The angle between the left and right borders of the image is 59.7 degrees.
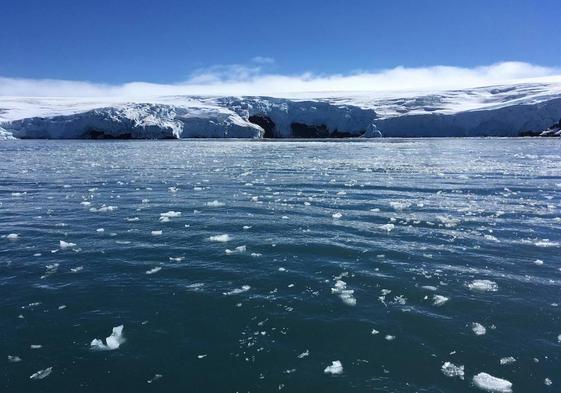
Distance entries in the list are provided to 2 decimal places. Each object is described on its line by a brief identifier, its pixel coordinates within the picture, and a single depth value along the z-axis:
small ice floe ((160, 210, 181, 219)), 13.47
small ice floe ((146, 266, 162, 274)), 8.73
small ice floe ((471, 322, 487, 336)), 6.34
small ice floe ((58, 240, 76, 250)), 10.30
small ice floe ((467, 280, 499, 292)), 7.80
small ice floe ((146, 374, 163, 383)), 5.31
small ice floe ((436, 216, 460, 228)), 12.12
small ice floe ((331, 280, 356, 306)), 7.35
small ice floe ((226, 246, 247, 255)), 9.86
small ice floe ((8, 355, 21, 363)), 5.68
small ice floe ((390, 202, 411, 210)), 14.50
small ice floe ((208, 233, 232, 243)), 10.83
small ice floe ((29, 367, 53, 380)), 5.38
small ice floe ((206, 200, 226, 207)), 15.22
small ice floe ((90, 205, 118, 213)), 14.24
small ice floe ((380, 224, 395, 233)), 11.62
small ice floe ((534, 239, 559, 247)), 10.27
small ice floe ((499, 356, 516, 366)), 5.61
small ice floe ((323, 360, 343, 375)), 5.46
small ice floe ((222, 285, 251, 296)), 7.70
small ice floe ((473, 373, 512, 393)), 5.14
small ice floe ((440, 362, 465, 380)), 5.39
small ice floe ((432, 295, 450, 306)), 7.27
